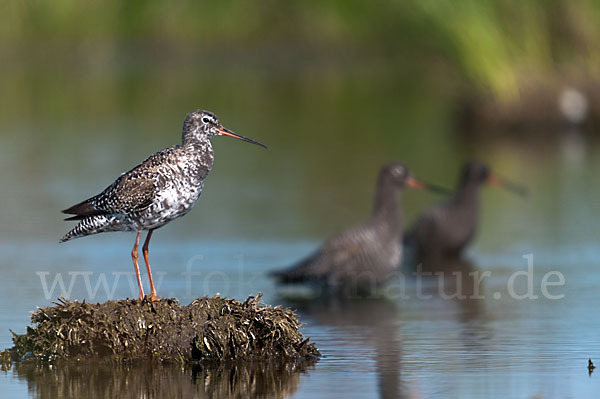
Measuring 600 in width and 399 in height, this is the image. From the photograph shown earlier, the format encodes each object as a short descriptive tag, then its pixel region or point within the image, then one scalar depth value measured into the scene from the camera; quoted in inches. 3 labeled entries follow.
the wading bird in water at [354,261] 836.0
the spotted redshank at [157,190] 588.7
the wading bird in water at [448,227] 969.5
